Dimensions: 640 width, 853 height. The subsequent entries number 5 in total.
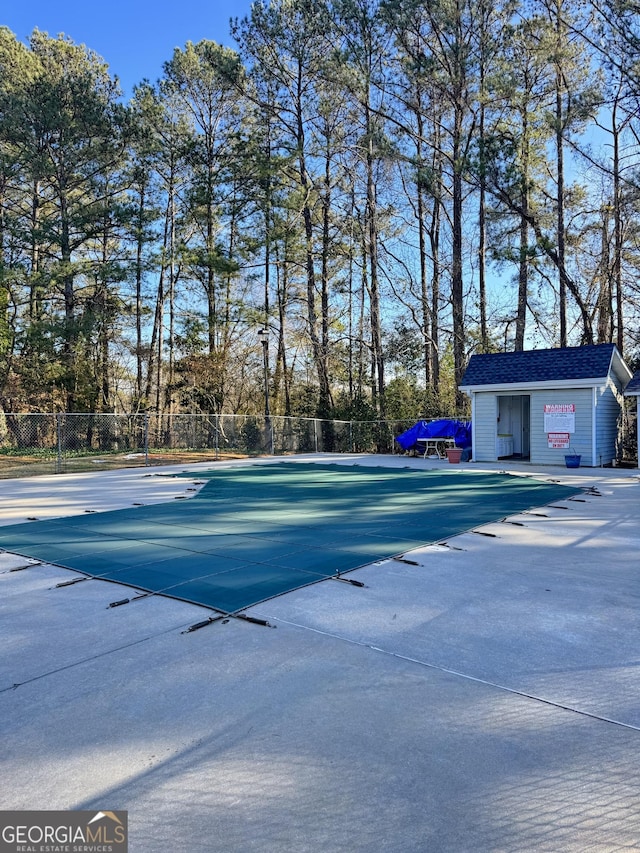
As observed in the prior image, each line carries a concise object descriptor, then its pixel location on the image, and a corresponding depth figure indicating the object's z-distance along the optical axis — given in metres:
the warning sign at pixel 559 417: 14.56
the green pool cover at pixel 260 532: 4.64
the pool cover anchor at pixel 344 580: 4.45
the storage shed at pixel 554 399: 14.31
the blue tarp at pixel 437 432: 17.48
